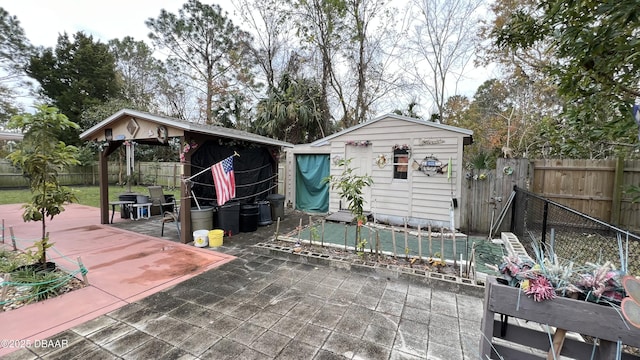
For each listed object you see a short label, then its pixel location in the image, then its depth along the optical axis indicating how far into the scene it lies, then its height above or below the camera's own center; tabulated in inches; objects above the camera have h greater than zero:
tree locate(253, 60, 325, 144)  443.2 +99.0
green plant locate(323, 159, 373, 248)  150.9 -15.2
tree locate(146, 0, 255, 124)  588.7 +282.4
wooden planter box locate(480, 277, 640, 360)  53.0 -33.0
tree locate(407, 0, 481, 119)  425.4 +226.5
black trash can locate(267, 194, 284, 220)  266.8 -39.5
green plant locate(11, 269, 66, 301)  112.3 -54.3
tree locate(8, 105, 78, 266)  120.1 +2.4
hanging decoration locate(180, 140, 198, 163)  187.3 +13.6
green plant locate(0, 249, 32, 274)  126.7 -54.5
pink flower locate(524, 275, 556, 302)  57.0 -26.4
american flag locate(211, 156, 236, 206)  186.9 -9.6
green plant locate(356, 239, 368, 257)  152.2 -48.0
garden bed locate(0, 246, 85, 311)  108.7 -55.6
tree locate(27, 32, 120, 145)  640.4 +236.3
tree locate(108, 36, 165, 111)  655.1 +256.0
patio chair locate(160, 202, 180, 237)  206.1 -42.7
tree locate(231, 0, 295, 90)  493.0 +277.4
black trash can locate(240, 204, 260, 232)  222.5 -44.4
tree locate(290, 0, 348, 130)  449.4 +254.8
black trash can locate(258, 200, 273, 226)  248.8 -45.1
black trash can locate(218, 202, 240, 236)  210.5 -42.4
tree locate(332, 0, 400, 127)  447.5 +208.9
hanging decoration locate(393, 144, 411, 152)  240.4 +22.3
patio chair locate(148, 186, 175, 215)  269.6 -37.3
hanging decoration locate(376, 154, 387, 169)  251.0 +8.9
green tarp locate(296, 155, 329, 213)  310.2 -19.0
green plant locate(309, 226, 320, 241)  168.1 -46.8
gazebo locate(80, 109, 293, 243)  191.2 +17.0
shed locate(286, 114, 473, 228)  225.0 +5.0
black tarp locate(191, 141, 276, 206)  233.7 -2.7
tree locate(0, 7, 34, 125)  574.6 +237.9
